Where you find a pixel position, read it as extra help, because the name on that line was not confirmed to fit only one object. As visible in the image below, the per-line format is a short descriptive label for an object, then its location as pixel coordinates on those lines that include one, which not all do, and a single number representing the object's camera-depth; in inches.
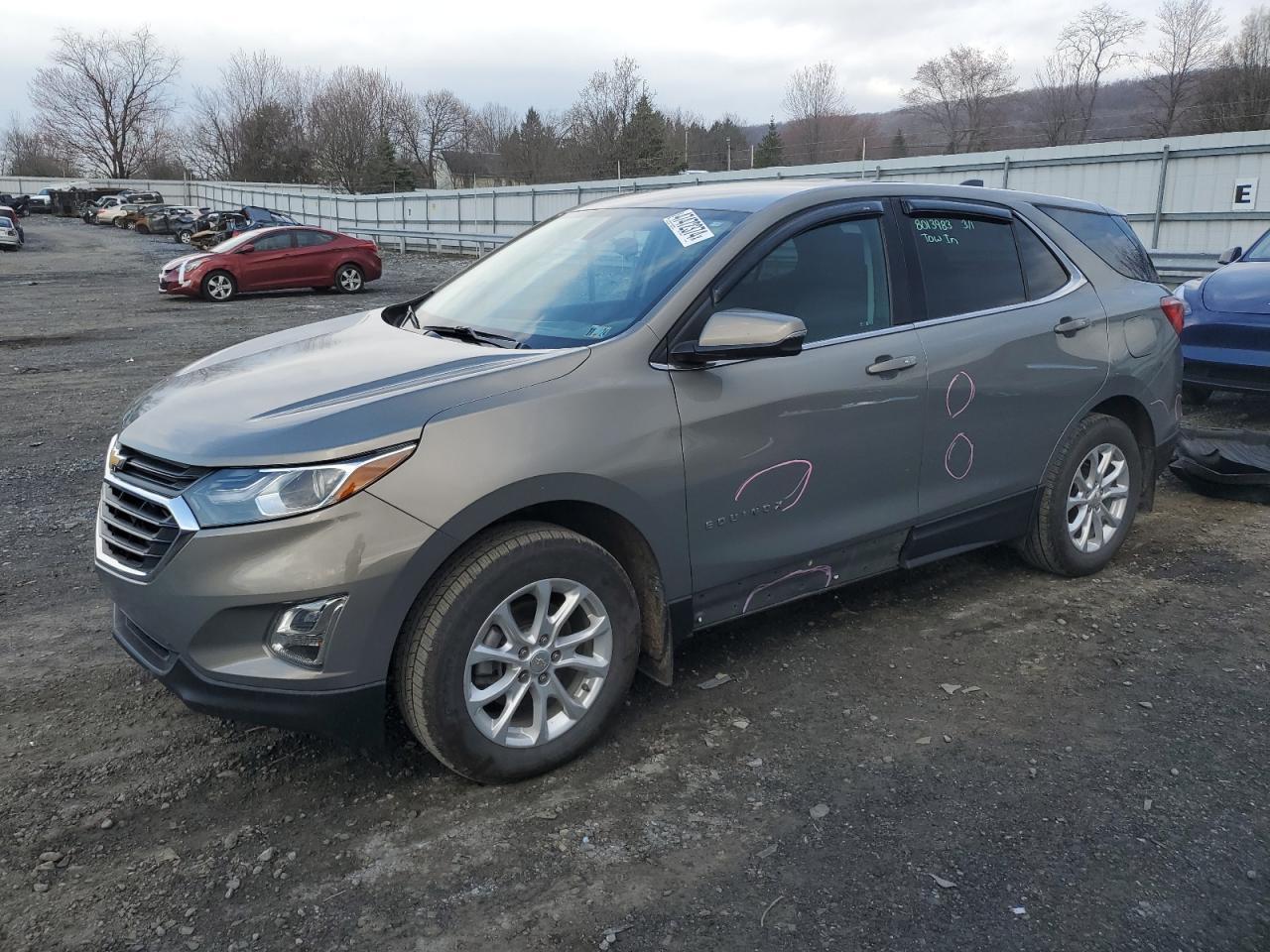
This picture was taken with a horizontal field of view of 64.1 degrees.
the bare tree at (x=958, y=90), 2450.8
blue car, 289.9
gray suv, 108.7
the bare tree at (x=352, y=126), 2988.9
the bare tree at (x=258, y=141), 3184.1
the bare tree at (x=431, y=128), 3309.5
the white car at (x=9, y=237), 1492.4
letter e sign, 649.2
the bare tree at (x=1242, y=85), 1459.2
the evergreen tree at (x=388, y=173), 2689.5
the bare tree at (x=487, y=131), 3294.8
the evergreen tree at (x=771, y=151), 2214.6
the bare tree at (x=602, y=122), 2442.2
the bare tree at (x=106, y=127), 3508.9
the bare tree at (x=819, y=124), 2440.9
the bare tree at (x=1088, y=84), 2210.9
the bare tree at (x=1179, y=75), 2025.1
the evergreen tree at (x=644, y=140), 2365.9
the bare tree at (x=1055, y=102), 2180.1
